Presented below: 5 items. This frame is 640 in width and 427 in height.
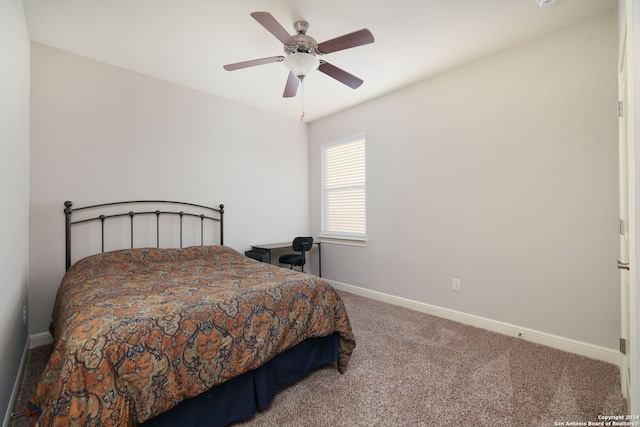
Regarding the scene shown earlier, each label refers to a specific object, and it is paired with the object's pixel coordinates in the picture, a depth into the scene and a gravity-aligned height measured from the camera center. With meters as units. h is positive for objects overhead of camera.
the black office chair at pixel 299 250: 3.73 -0.49
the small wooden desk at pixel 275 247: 3.67 -0.45
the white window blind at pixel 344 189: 3.89 +0.37
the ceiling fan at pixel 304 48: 1.81 +1.19
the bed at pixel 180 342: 1.10 -0.63
